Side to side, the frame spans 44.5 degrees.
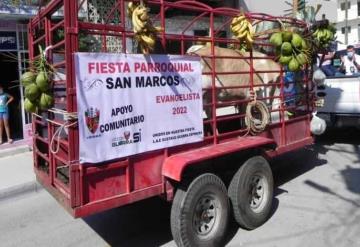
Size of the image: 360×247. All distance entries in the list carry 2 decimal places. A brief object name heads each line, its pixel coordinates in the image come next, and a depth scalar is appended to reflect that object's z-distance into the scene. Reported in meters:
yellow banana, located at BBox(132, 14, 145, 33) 3.82
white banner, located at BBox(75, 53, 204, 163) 3.56
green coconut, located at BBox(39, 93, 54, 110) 4.00
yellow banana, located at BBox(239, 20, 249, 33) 5.00
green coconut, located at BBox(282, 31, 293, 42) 5.60
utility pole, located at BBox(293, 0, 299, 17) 9.12
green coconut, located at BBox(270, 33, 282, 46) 5.61
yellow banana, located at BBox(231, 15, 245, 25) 4.98
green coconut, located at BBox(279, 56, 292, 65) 5.63
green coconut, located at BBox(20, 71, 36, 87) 3.96
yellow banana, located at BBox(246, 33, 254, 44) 5.04
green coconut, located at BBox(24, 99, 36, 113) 4.11
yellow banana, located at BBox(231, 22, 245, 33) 5.00
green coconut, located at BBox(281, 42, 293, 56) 5.58
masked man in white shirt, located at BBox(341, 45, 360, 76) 13.15
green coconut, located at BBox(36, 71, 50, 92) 3.93
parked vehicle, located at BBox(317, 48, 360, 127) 8.76
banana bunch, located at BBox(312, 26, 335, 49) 6.84
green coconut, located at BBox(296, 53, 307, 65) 5.68
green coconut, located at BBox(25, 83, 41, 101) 3.93
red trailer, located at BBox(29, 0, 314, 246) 3.62
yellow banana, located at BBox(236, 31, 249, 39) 5.01
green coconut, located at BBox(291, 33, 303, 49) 5.61
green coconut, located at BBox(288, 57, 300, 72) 5.62
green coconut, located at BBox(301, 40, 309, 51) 5.71
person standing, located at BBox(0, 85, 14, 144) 10.32
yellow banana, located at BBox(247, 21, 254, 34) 5.06
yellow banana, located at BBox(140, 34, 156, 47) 3.89
